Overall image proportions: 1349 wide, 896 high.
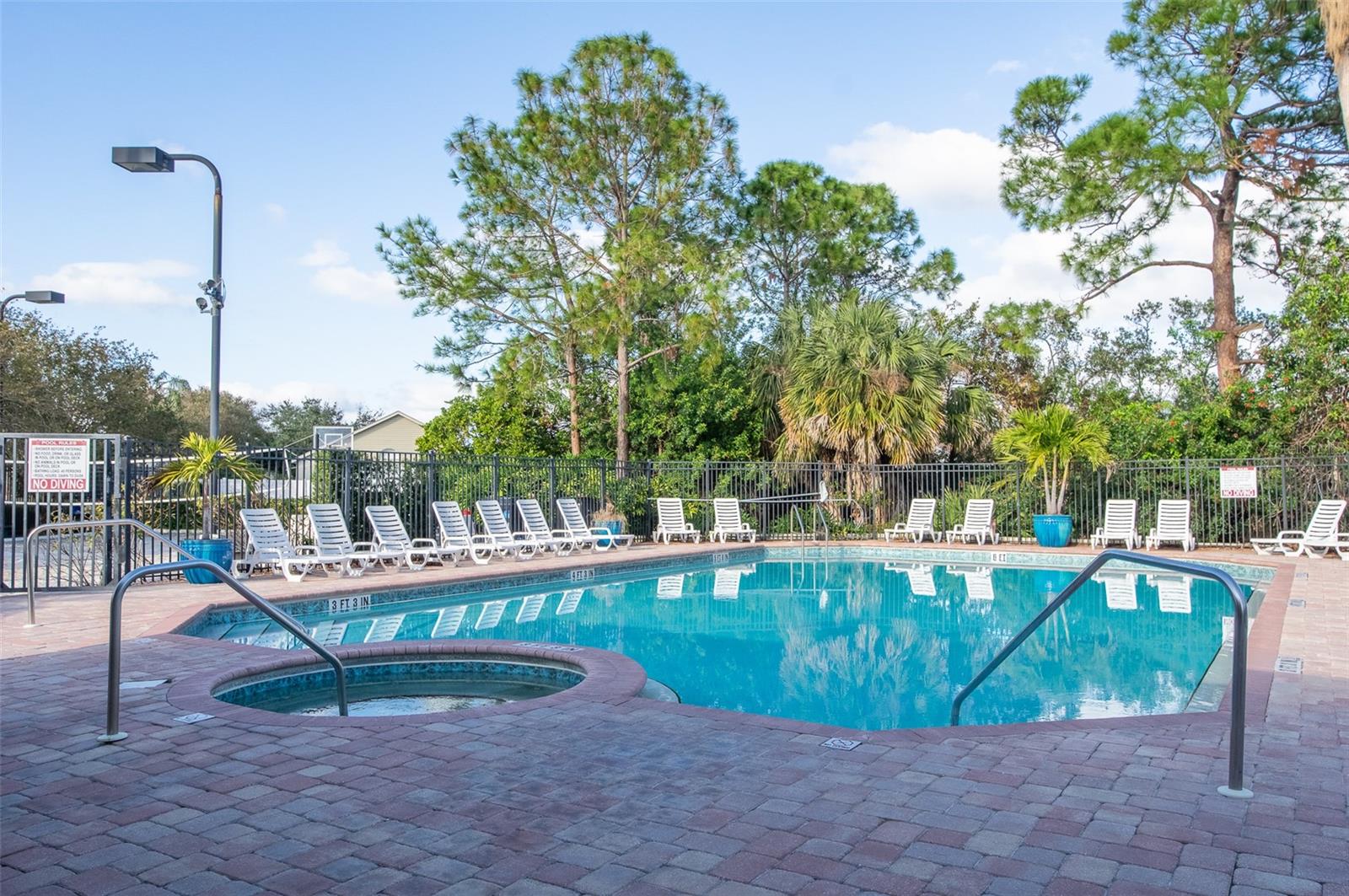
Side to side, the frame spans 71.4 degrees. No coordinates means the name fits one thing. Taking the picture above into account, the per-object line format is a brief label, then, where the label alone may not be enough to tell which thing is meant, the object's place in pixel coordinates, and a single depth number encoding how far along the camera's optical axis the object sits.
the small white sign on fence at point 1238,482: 15.74
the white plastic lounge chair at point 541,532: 14.87
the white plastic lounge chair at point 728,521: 18.52
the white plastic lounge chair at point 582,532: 15.65
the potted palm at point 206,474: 10.55
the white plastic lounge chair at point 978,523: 17.80
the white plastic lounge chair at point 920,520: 18.30
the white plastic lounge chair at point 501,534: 14.04
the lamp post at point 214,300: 10.46
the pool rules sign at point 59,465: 10.12
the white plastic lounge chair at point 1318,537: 14.31
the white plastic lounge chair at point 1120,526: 16.28
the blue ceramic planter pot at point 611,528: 16.83
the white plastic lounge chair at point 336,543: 11.41
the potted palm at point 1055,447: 16.58
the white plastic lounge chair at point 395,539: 12.40
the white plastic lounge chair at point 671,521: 18.33
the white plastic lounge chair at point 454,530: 13.44
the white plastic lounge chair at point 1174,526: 15.92
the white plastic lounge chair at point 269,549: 11.08
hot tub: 6.17
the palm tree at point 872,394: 18.66
